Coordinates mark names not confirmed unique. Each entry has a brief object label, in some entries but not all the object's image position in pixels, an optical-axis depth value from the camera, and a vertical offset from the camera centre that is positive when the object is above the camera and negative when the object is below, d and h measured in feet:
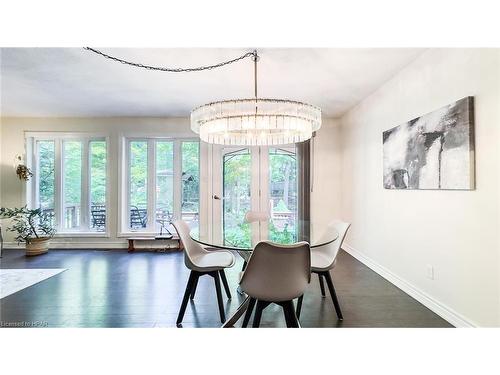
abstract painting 6.13 +1.07
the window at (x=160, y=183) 15.53 +0.33
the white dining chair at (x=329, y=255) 6.96 -2.11
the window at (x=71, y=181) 15.40 +0.49
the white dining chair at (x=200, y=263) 6.77 -2.14
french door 15.35 +0.36
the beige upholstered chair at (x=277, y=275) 4.82 -1.75
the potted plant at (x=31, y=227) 13.82 -2.19
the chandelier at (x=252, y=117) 6.63 +1.91
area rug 9.10 -3.59
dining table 6.14 -1.43
